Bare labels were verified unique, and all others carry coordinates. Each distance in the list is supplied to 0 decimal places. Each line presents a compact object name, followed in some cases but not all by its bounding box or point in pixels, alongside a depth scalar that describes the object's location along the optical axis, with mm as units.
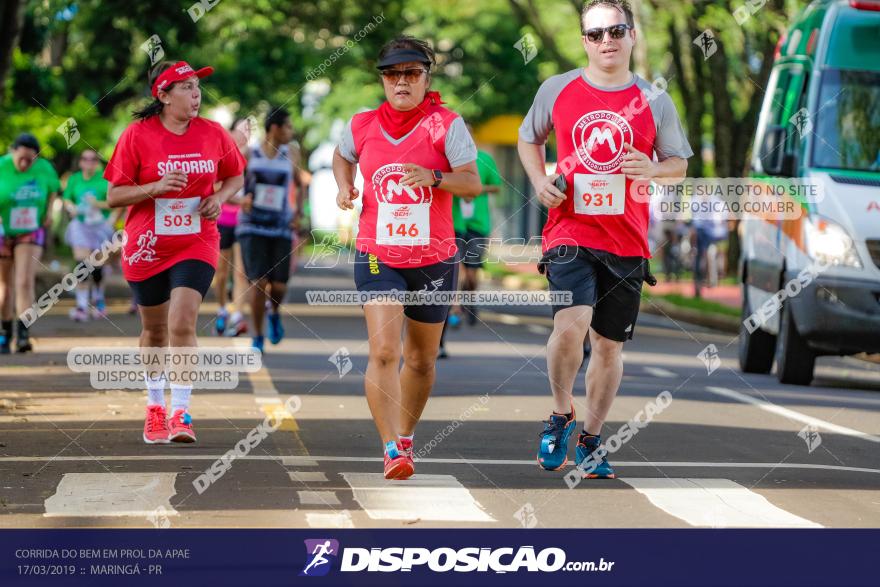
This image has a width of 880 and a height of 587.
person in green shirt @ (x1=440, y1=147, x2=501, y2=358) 16984
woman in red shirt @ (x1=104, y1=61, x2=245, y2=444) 9984
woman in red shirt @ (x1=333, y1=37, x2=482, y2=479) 8430
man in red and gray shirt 8766
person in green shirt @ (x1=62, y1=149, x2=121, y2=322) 21797
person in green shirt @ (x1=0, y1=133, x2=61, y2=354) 16562
